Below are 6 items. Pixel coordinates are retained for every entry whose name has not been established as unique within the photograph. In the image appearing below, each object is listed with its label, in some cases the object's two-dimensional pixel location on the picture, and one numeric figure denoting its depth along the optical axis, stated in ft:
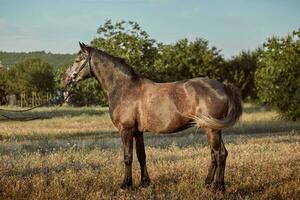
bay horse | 26.09
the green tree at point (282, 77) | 98.84
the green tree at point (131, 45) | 116.39
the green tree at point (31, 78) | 252.01
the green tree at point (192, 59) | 178.91
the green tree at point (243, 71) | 193.88
